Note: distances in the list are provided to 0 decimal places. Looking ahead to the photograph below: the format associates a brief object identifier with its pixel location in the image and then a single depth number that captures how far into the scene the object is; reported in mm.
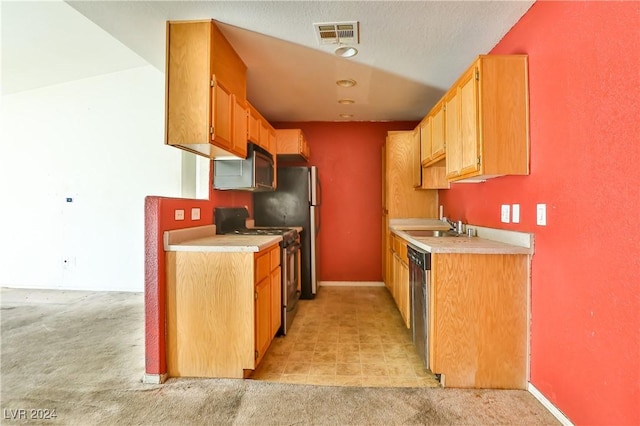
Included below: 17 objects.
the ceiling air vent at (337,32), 2148
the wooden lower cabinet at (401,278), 2697
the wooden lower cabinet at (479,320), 1936
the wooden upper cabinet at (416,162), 3590
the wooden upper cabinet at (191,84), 2104
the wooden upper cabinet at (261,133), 2930
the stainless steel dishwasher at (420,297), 2035
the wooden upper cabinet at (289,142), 4004
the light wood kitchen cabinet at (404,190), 3906
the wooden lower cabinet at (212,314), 2031
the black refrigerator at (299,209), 3955
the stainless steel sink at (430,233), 2910
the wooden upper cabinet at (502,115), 1976
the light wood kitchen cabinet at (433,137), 2752
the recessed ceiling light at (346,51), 2484
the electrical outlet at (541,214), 1797
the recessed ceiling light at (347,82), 3131
